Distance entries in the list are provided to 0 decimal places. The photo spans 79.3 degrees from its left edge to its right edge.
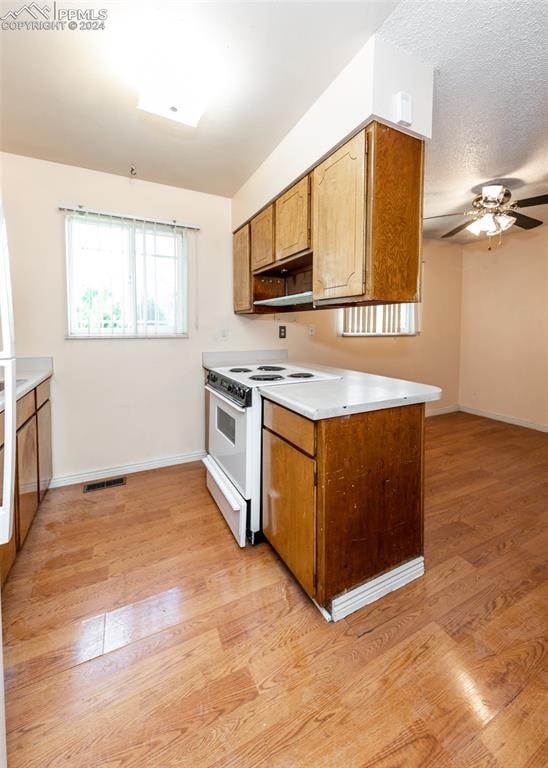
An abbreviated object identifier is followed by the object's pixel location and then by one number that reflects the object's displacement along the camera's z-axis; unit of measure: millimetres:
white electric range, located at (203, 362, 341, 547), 1814
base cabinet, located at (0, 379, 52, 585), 1628
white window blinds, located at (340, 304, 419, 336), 3818
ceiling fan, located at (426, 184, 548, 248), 2730
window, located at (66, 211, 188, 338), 2527
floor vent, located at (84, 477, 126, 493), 2562
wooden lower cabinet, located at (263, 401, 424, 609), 1373
